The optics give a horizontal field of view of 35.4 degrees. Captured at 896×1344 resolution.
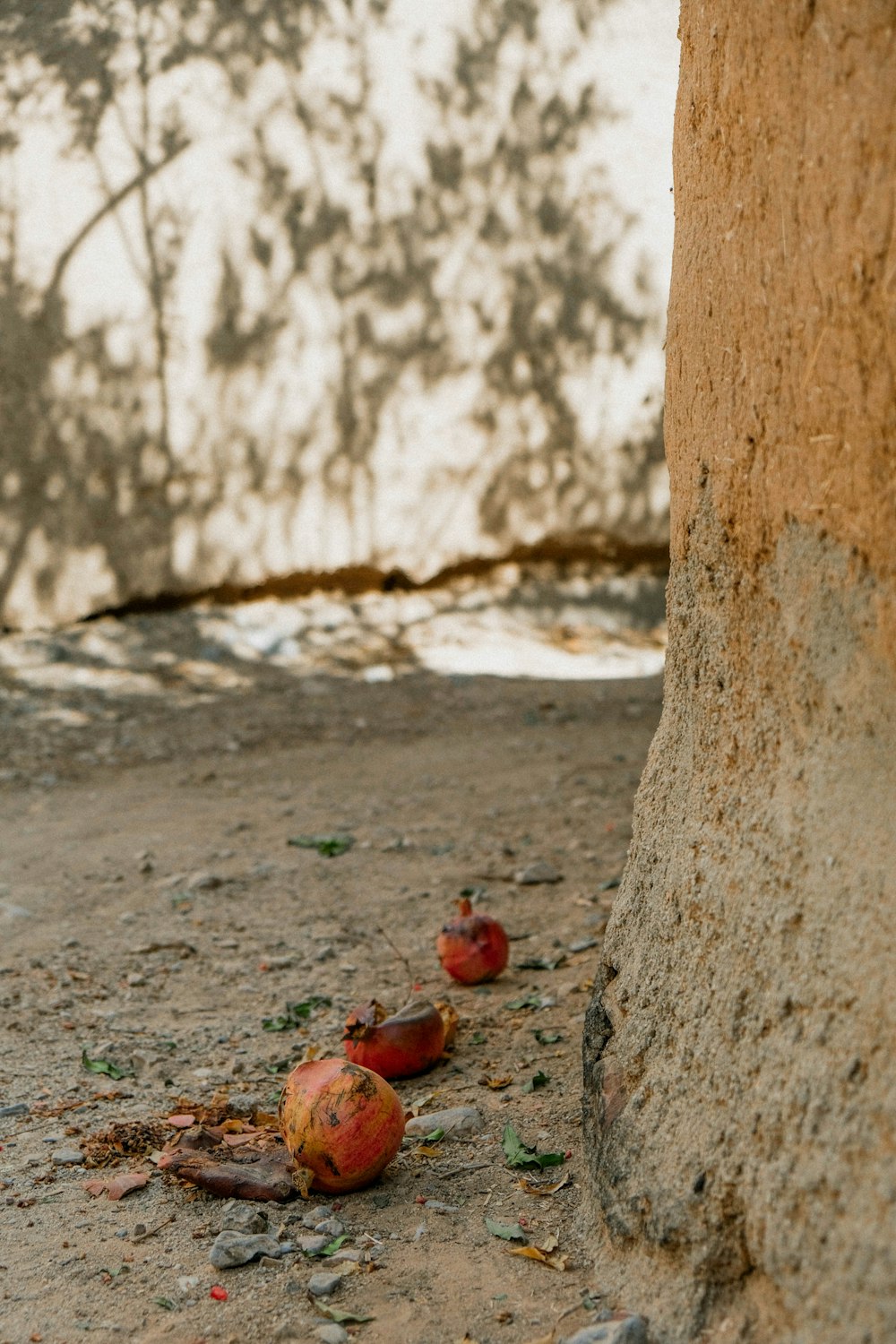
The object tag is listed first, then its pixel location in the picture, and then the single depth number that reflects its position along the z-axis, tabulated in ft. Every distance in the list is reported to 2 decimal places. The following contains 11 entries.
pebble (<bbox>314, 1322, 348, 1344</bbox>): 6.31
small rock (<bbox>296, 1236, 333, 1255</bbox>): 7.12
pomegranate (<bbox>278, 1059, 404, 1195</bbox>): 7.57
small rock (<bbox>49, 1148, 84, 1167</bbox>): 8.21
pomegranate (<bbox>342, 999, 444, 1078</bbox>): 9.16
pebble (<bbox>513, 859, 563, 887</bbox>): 13.50
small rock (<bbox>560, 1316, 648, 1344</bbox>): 6.08
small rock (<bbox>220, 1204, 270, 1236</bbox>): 7.25
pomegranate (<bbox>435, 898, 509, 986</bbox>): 10.85
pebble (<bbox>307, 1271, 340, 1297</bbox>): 6.71
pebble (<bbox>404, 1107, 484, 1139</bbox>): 8.46
